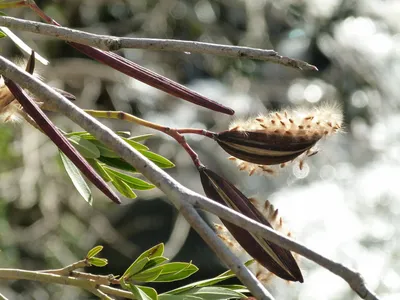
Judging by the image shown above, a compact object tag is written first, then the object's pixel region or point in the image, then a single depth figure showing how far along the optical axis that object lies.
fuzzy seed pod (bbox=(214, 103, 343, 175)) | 1.42
